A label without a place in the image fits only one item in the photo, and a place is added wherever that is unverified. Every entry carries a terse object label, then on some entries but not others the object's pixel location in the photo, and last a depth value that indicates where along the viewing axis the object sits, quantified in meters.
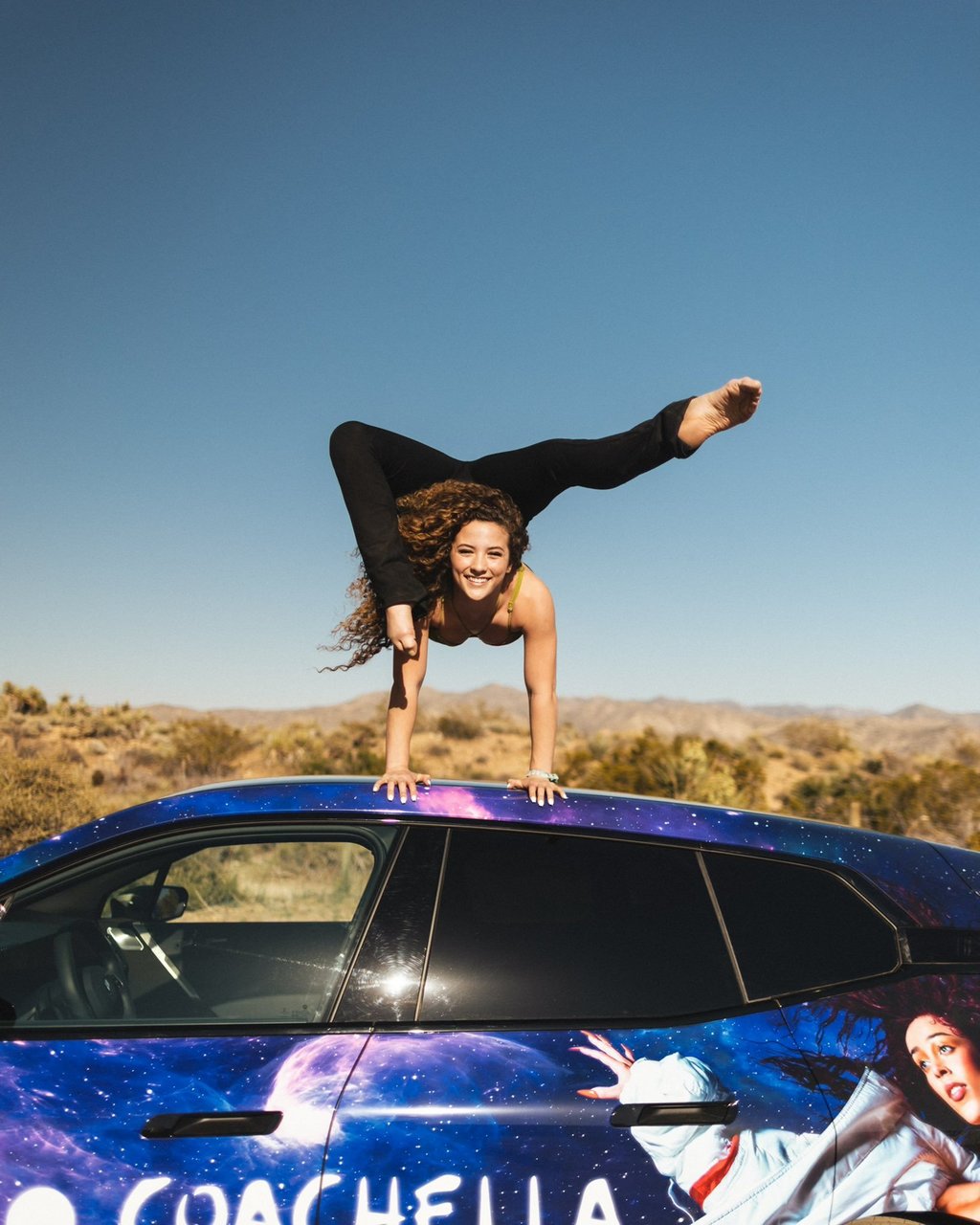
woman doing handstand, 3.55
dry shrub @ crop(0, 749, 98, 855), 9.84
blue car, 2.07
